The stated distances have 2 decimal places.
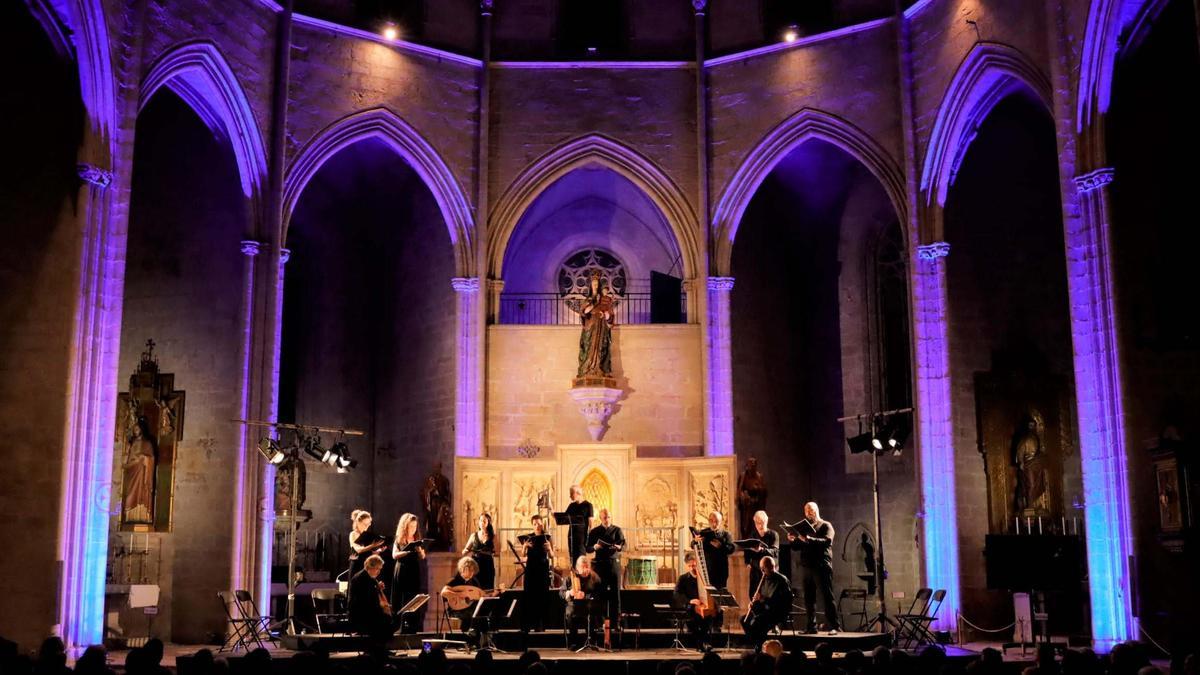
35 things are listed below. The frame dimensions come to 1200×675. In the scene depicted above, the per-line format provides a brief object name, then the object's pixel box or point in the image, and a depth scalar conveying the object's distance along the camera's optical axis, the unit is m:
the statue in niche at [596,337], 19.84
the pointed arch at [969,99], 16.25
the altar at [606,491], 18.73
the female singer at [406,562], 14.60
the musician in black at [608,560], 14.38
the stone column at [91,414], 12.99
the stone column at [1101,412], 13.29
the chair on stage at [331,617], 15.56
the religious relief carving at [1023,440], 17.98
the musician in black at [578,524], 15.37
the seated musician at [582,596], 14.20
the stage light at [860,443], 17.31
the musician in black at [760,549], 14.69
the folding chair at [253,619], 14.80
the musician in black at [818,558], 15.28
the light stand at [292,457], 15.74
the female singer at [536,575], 14.54
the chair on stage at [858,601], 19.64
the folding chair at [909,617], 14.98
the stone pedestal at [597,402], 19.91
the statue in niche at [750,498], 18.56
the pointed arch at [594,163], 20.86
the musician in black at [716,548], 14.98
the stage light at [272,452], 16.58
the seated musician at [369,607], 12.73
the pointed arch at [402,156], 19.00
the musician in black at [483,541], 15.17
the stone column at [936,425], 17.33
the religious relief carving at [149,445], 18.19
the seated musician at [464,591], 13.95
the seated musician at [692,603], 14.02
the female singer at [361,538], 14.47
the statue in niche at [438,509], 19.06
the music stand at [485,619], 13.64
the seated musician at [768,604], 13.30
